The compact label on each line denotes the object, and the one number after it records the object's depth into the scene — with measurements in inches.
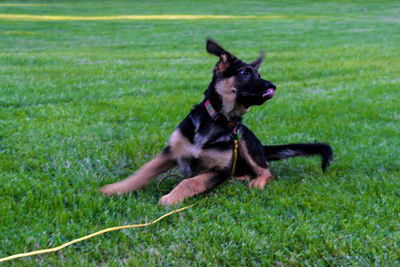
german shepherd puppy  147.9
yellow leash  98.4
